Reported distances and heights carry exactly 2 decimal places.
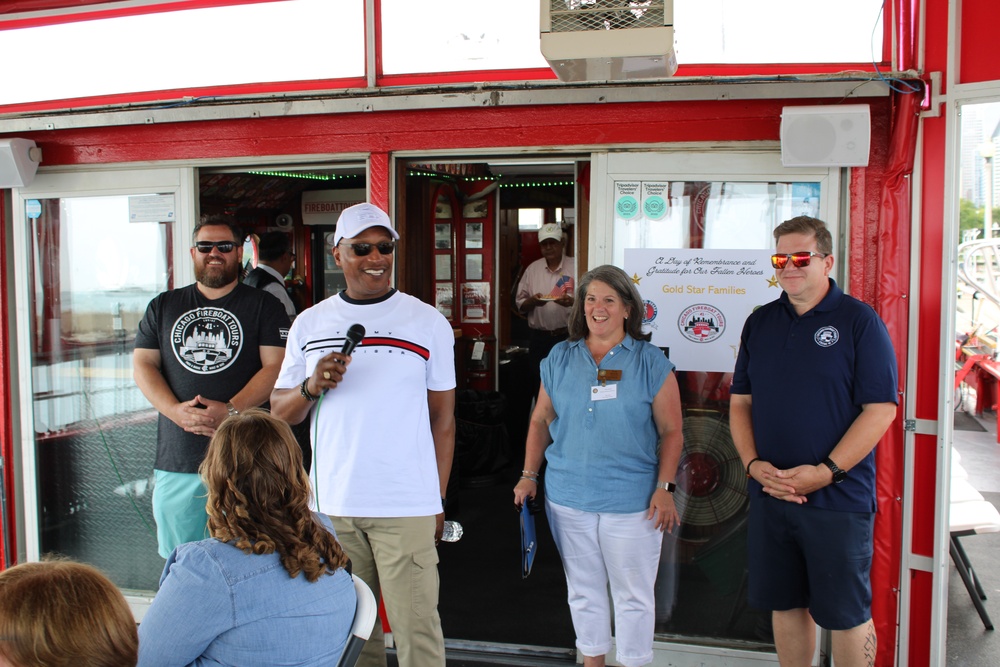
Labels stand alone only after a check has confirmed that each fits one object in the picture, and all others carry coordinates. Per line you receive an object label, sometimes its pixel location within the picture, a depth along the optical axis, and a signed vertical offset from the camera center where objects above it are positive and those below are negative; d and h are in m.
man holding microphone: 2.81 -0.48
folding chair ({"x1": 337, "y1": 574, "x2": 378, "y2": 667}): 1.89 -0.83
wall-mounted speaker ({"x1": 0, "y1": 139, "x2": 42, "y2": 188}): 4.09 +0.61
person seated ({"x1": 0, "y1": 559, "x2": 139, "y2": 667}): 1.41 -0.59
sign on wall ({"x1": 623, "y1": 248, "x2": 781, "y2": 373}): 3.57 -0.07
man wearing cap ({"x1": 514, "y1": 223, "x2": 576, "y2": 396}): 6.54 -0.11
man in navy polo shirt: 2.76 -0.53
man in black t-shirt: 3.34 -0.32
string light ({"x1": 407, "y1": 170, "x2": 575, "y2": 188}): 7.23 +0.99
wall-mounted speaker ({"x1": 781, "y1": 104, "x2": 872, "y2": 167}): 3.23 +0.58
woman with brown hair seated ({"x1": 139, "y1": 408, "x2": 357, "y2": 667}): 1.77 -0.66
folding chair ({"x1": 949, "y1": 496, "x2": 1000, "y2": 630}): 4.24 -1.28
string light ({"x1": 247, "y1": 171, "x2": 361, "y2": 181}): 7.25 +0.96
